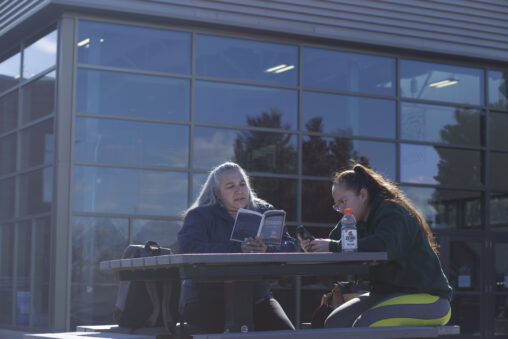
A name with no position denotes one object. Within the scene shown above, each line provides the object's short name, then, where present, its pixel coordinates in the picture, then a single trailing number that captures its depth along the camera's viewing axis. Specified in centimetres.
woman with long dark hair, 719
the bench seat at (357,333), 629
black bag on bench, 761
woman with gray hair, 772
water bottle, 702
